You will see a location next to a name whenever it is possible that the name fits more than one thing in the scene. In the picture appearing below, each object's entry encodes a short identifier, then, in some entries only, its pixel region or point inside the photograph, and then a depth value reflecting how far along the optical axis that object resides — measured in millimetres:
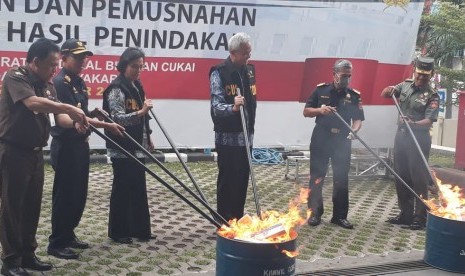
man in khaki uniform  4383
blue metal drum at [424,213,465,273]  5230
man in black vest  5672
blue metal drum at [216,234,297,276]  3754
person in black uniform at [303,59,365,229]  6738
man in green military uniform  6914
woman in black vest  5520
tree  11156
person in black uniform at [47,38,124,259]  5211
